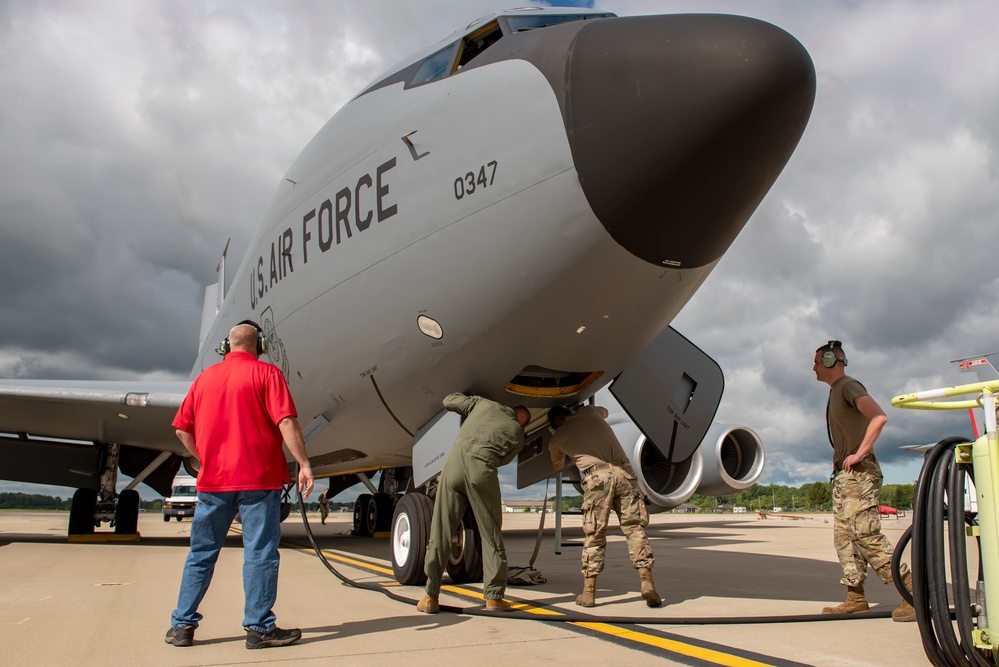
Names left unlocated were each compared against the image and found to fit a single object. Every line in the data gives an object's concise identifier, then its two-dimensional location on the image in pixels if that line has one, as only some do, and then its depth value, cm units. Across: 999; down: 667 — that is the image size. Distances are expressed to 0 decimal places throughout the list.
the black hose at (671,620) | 411
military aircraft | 400
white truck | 3059
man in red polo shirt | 366
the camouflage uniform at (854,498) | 447
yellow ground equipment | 274
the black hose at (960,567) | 288
